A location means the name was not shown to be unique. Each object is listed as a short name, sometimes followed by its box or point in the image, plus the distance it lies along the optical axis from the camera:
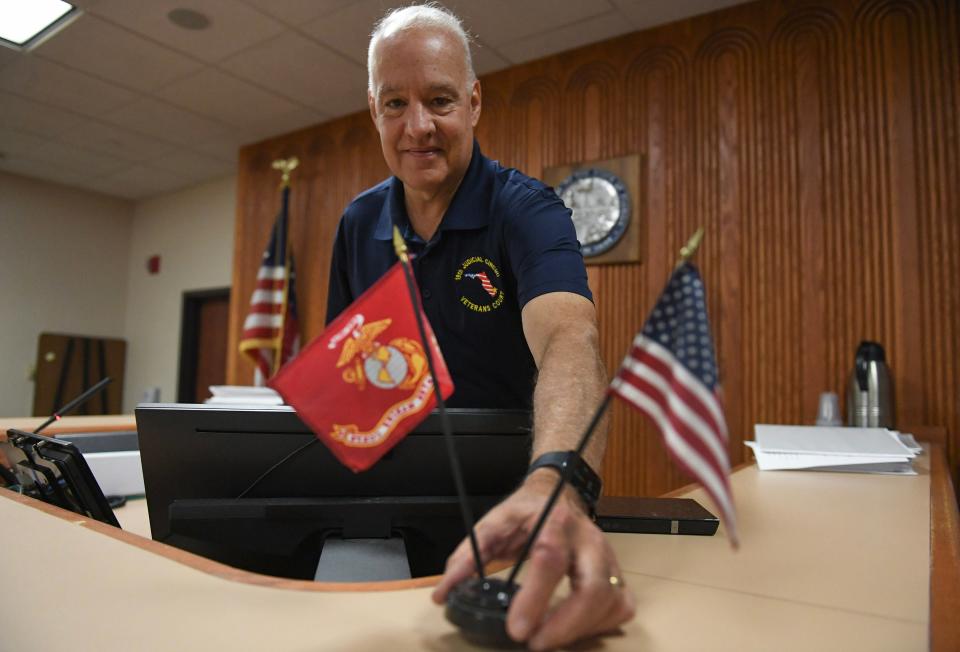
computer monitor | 0.80
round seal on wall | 3.33
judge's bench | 0.50
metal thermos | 2.47
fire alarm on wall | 6.49
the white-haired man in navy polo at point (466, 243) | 0.95
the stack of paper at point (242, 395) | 2.83
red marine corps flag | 0.60
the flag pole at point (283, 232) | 4.38
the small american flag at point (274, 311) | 4.40
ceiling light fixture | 3.25
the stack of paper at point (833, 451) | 1.51
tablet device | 0.94
